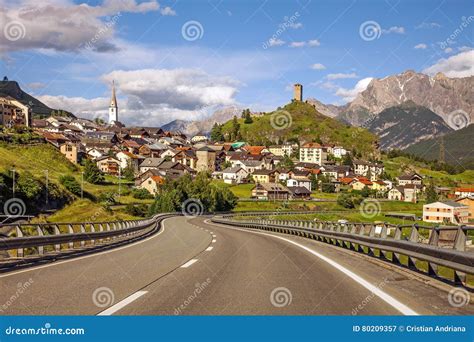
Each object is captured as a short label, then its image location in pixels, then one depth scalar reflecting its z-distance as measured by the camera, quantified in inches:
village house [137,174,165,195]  5187.0
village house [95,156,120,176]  6230.3
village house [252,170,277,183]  7165.4
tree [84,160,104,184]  4618.6
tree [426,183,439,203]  5651.6
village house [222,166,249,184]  6813.5
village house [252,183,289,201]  5664.4
